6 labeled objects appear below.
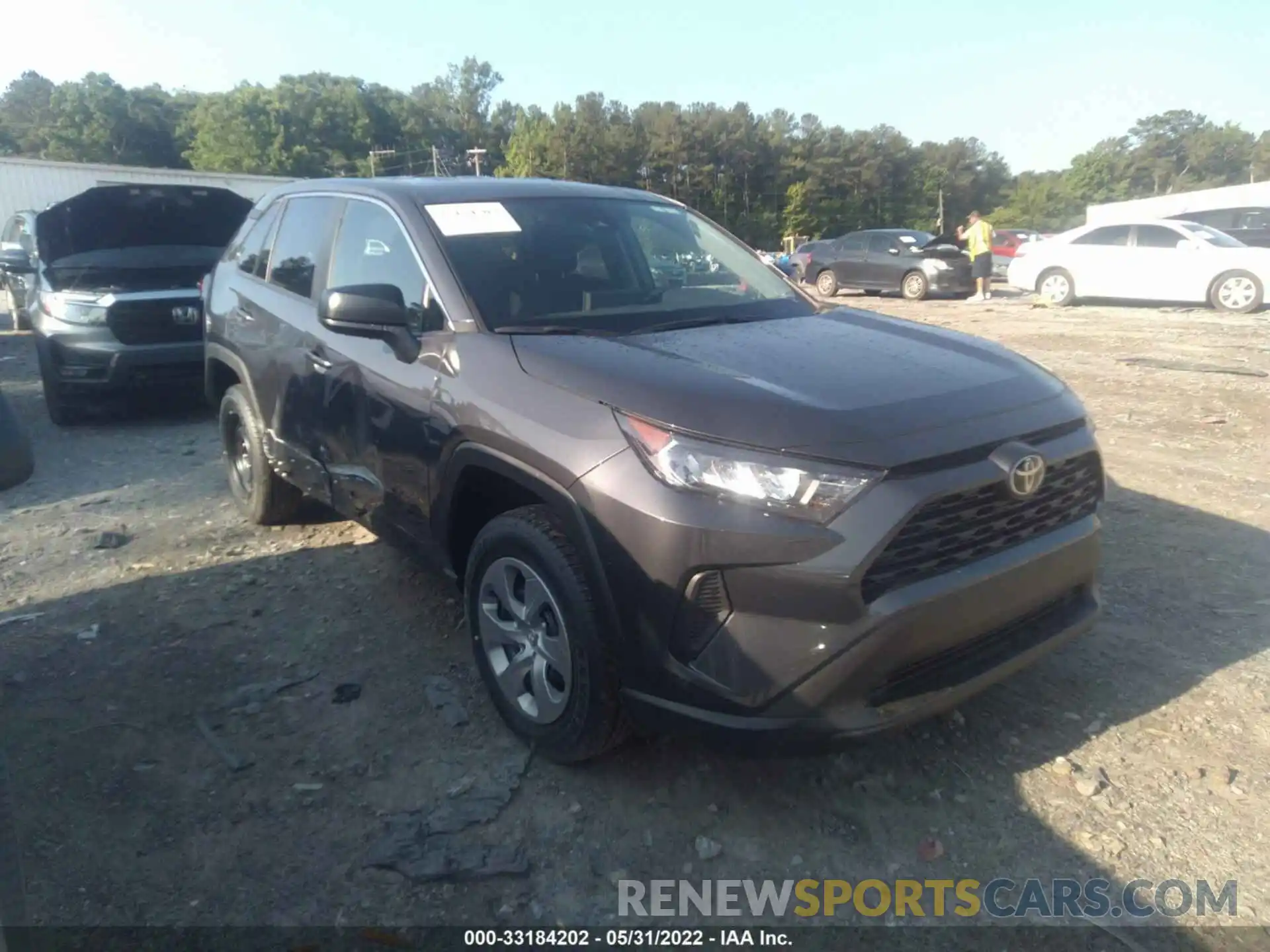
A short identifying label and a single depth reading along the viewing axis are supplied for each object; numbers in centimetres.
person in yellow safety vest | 1820
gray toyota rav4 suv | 242
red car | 2683
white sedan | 1465
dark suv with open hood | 745
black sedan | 1875
